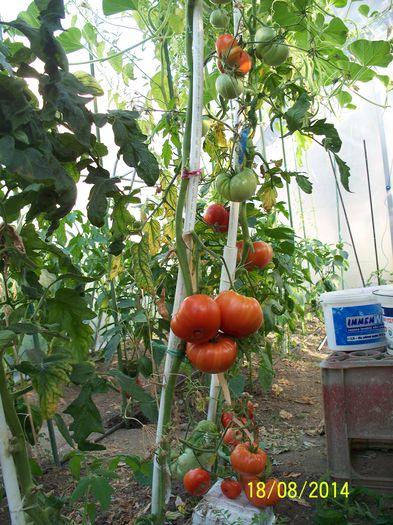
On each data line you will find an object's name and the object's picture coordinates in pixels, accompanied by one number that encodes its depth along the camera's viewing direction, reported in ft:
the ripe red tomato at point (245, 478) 3.64
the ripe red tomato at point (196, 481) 3.80
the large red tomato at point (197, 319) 2.98
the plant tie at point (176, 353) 3.48
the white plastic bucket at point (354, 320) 5.21
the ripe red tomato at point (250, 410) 3.98
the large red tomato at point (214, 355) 3.10
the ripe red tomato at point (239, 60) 3.83
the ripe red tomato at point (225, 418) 3.98
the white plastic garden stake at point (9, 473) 2.54
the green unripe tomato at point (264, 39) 3.95
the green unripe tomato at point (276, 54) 3.97
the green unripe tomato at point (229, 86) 3.86
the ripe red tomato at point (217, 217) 4.41
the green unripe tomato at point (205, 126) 4.34
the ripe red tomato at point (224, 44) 3.82
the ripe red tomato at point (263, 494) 3.72
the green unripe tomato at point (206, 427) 3.92
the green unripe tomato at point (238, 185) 3.67
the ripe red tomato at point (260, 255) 4.21
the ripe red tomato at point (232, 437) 3.81
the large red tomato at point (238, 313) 3.08
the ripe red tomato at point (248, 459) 3.53
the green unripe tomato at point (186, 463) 4.02
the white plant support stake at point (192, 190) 3.46
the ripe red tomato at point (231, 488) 3.80
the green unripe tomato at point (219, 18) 4.10
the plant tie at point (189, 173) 3.47
